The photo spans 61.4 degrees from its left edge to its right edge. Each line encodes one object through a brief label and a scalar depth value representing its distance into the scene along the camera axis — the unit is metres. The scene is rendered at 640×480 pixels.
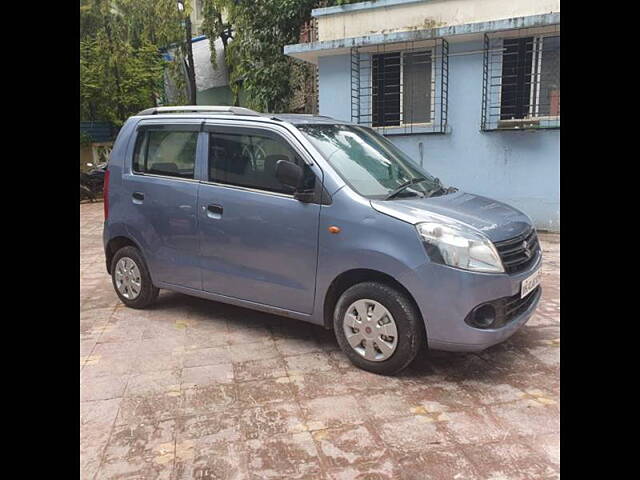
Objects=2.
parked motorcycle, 15.77
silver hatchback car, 3.57
